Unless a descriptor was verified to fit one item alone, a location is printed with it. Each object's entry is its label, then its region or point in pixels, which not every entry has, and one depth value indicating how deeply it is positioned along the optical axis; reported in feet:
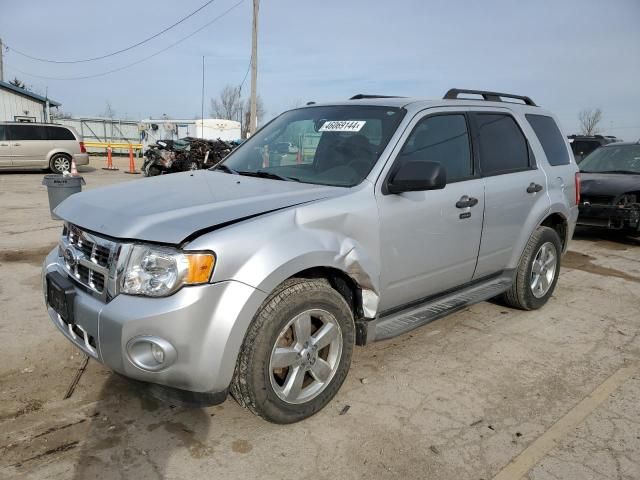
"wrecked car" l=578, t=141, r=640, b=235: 25.43
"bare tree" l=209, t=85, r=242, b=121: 157.65
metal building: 86.12
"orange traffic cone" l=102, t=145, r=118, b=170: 73.52
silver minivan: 55.93
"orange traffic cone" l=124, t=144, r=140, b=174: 67.47
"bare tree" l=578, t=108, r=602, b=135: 156.66
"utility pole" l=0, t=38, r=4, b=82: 121.02
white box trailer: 119.99
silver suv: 7.66
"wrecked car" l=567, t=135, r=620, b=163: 48.48
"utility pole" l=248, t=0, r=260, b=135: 62.44
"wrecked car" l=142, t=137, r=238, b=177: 55.06
